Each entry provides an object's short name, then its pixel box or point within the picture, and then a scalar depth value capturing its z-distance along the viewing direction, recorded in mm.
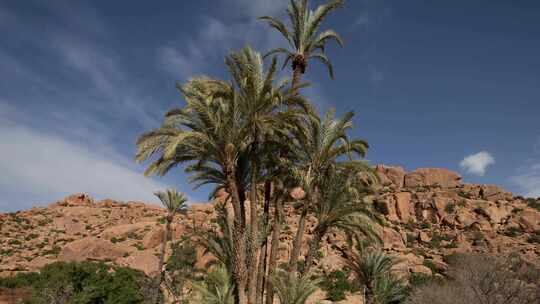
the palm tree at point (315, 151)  13695
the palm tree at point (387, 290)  21203
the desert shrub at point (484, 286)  21406
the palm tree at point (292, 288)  12344
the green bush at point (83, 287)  17812
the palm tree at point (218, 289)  12312
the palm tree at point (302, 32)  14719
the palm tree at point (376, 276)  20797
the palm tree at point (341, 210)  13961
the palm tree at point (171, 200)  30047
